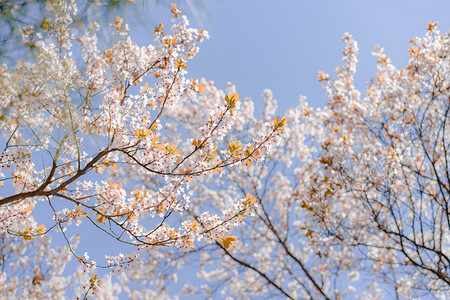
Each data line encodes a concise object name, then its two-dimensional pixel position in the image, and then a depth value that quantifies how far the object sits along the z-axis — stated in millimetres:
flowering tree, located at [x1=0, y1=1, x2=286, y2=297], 2158
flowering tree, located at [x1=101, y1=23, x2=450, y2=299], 4023
